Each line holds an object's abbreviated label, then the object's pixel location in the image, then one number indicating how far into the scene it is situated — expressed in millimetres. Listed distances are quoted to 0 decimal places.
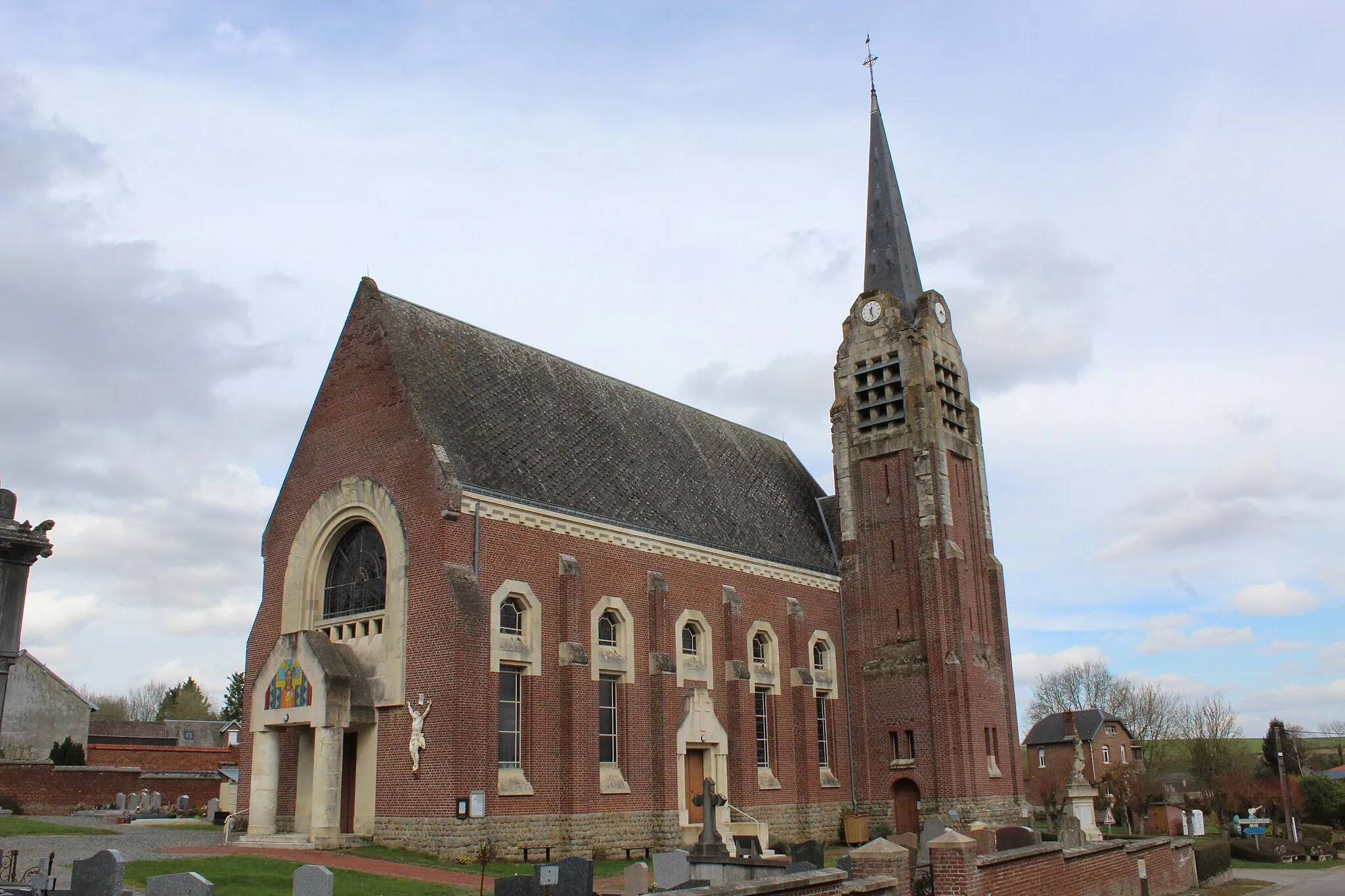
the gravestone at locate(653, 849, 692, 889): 17641
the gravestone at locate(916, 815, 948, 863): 21984
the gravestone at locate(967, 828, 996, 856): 23244
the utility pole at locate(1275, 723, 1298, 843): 45406
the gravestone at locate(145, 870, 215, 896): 11211
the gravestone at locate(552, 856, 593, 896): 14266
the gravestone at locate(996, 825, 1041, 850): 22031
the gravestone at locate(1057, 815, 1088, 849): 23406
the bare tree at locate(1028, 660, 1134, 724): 85750
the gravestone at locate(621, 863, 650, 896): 17094
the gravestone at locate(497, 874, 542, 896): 14062
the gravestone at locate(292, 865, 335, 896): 11852
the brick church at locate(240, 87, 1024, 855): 24719
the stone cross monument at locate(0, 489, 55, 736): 18344
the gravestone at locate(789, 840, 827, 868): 19344
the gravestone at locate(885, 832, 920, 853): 22297
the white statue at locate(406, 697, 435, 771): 23781
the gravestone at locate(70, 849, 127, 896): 12328
